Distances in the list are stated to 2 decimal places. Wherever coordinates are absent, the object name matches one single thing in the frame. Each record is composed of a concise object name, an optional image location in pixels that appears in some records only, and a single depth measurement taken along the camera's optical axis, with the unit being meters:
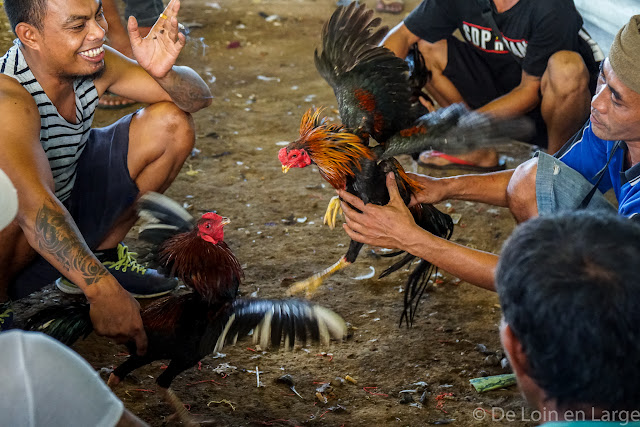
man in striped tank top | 3.38
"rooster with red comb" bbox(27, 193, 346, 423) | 3.40
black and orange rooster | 3.56
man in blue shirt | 3.43
